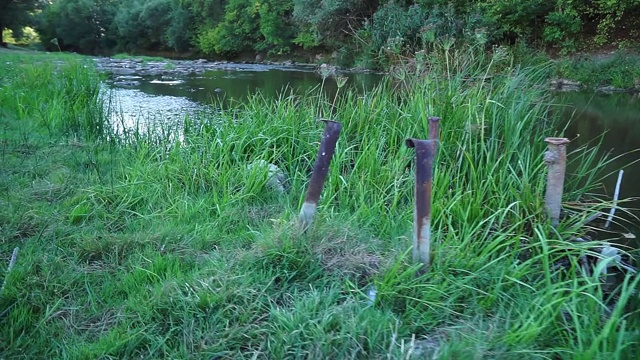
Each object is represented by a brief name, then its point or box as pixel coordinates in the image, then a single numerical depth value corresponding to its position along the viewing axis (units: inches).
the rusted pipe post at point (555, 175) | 110.2
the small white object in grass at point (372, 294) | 89.6
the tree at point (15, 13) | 1065.5
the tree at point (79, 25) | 1435.8
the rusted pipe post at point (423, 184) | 91.4
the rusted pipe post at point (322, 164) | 104.3
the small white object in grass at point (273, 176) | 152.8
